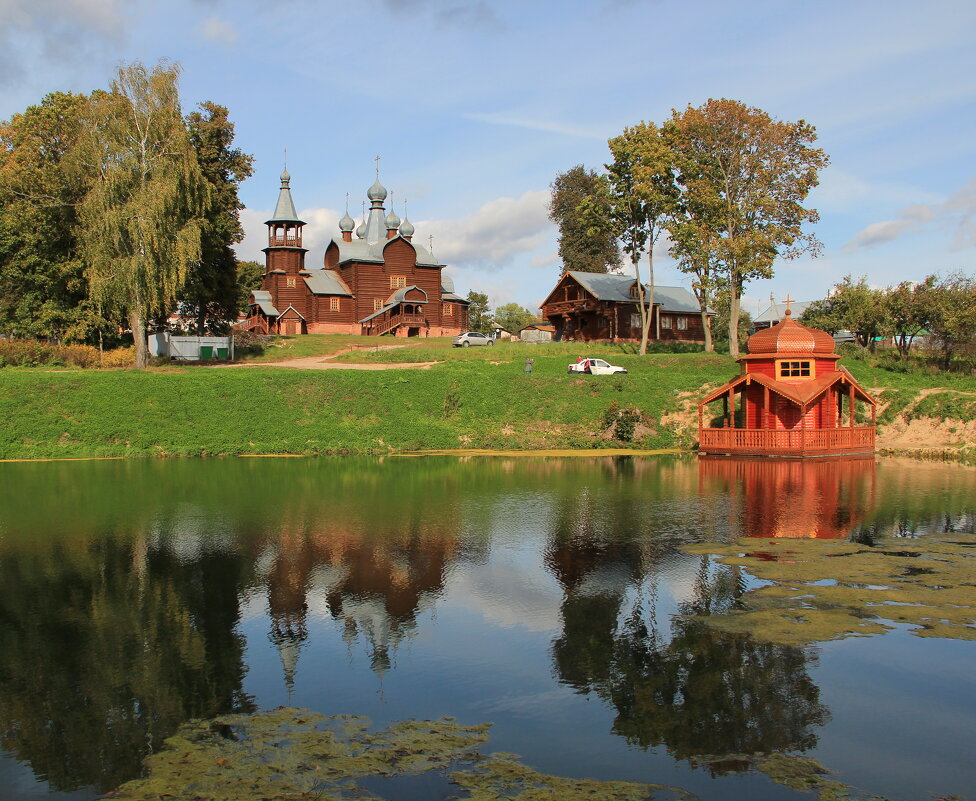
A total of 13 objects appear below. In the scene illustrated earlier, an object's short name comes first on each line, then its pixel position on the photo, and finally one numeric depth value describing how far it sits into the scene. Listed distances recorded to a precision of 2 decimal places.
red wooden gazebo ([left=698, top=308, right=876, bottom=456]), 39.03
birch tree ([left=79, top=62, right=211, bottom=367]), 47.72
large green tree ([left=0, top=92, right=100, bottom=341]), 52.22
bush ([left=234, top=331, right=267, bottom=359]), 61.36
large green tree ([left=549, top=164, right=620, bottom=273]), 92.75
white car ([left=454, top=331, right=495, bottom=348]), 70.62
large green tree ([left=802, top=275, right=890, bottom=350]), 62.81
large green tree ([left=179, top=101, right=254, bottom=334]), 57.34
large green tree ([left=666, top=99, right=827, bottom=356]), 54.25
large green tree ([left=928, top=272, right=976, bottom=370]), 56.62
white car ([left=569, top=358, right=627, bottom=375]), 52.64
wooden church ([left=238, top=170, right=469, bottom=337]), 80.75
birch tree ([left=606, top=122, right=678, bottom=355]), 56.94
